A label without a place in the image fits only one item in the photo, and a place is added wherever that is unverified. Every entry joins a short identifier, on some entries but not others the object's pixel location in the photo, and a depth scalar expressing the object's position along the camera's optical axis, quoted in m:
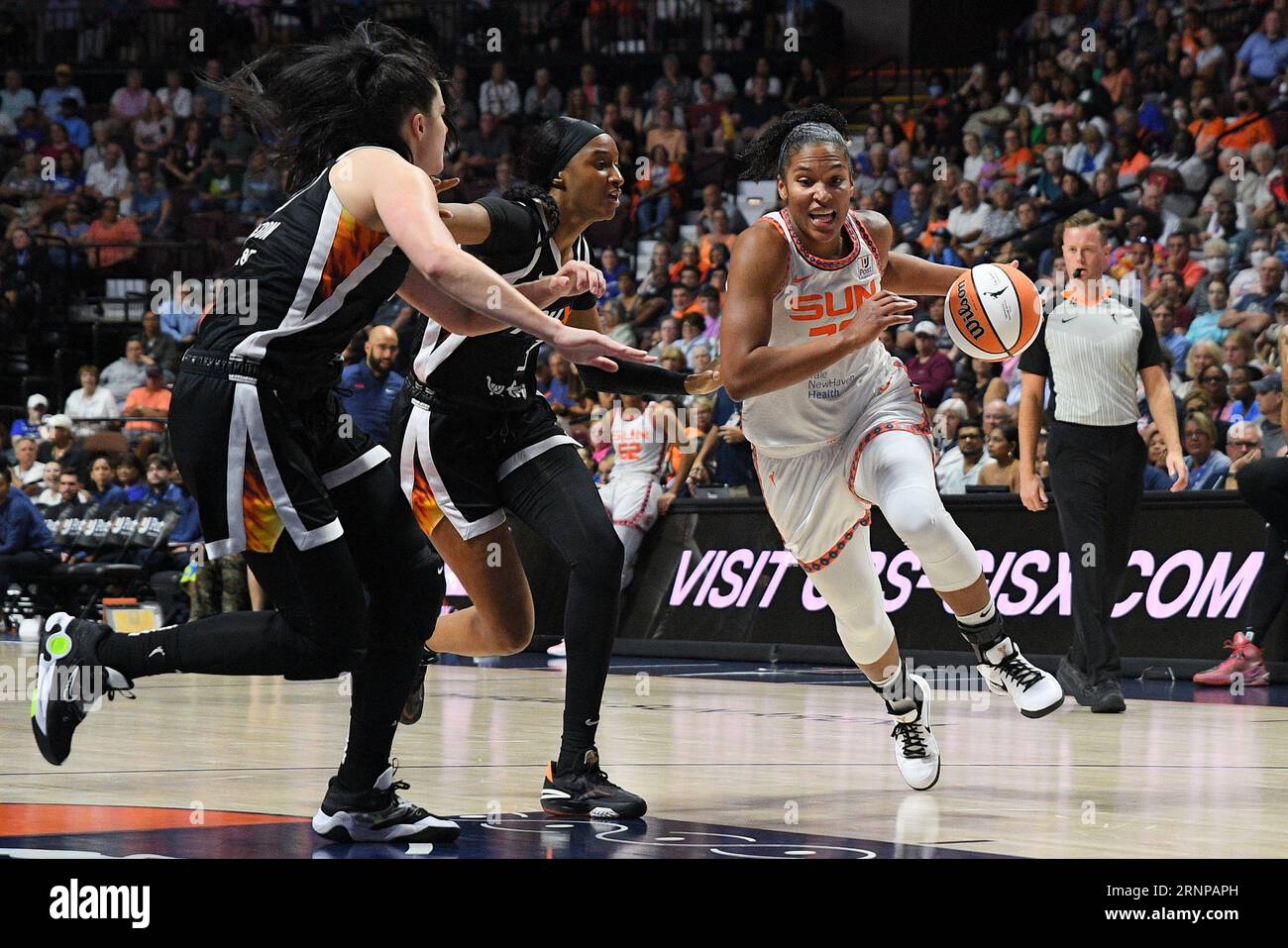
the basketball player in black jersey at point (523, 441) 4.95
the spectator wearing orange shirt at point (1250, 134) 14.37
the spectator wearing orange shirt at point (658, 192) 18.84
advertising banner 9.51
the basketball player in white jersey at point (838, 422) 5.29
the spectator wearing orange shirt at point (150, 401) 17.27
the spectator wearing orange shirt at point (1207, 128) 14.52
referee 8.00
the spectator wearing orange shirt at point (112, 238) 20.50
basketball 5.72
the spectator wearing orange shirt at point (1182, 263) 12.96
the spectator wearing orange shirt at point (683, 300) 15.66
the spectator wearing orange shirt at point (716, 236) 16.44
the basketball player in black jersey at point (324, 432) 4.00
